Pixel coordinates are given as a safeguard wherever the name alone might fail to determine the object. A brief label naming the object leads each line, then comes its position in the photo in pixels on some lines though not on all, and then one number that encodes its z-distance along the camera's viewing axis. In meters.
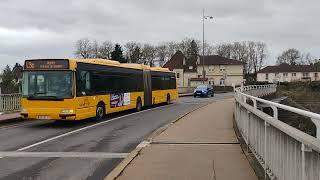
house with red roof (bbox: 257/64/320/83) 158.50
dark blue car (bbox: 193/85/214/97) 62.84
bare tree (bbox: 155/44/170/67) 147.88
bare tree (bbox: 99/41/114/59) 129.25
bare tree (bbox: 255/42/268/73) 165.88
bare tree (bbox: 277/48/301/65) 175.12
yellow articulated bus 20.06
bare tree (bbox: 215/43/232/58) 160.88
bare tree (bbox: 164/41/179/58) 151.25
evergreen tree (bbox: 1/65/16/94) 34.26
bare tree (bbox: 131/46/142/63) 130.75
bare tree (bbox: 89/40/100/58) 128.18
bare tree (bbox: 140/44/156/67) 137.81
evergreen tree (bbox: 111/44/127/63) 96.59
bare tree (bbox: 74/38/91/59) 126.39
